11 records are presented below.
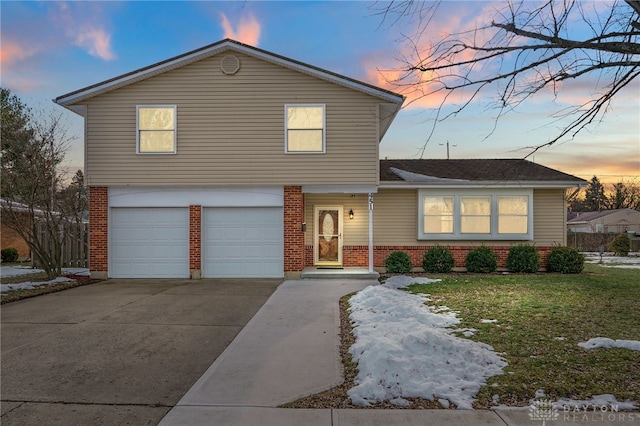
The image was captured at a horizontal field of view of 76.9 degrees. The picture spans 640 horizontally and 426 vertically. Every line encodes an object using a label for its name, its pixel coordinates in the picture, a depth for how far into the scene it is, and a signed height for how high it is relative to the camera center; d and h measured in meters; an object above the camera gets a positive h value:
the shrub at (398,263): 13.66 -1.50
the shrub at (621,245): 25.91 -1.69
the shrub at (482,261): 13.76 -1.43
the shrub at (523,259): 13.71 -1.36
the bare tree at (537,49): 4.04 +1.76
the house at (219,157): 12.45 +1.92
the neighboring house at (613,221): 52.72 -0.26
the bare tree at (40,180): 12.27 +1.24
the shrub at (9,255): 19.53 -1.77
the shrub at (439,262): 13.88 -1.48
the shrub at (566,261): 13.81 -1.44
